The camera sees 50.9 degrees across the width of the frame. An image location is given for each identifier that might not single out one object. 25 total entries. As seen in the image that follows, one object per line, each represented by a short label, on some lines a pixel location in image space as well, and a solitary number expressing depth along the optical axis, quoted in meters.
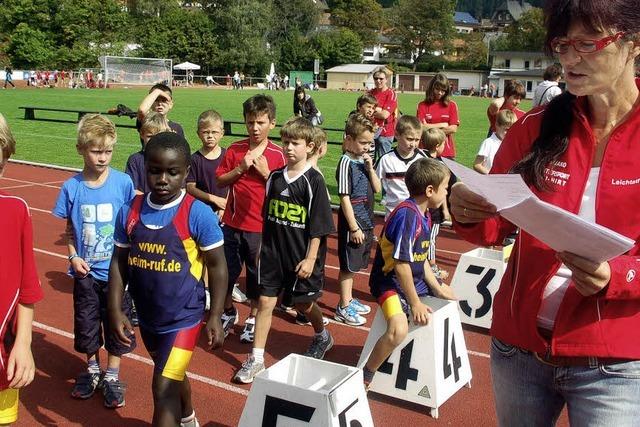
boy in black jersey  4.82
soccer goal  59.88
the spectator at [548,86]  8.00
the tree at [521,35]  100.44
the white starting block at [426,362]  4.41
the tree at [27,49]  62.50
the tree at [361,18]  119.56
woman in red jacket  1.85
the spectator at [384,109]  10.47
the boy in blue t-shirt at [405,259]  4.37
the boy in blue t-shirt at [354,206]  6.01
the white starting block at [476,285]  5.92
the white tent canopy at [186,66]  70.21
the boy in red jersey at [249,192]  5.48
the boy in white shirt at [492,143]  7.45
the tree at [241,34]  77.81
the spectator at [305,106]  16.69
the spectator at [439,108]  9.28
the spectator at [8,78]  50.66
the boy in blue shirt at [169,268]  3.51
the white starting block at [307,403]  3.16
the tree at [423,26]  121.06
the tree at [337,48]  94.75
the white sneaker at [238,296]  6.74
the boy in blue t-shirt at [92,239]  4.51
